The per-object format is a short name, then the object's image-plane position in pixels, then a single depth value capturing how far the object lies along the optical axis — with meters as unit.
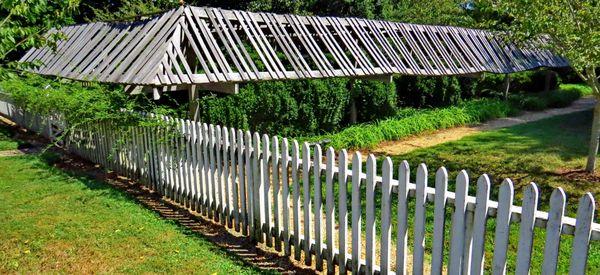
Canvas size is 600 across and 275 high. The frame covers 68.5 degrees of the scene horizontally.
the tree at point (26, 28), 4.32
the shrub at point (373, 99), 14.41
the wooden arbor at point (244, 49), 8.93
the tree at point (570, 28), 7.54
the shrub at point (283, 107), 11.27
